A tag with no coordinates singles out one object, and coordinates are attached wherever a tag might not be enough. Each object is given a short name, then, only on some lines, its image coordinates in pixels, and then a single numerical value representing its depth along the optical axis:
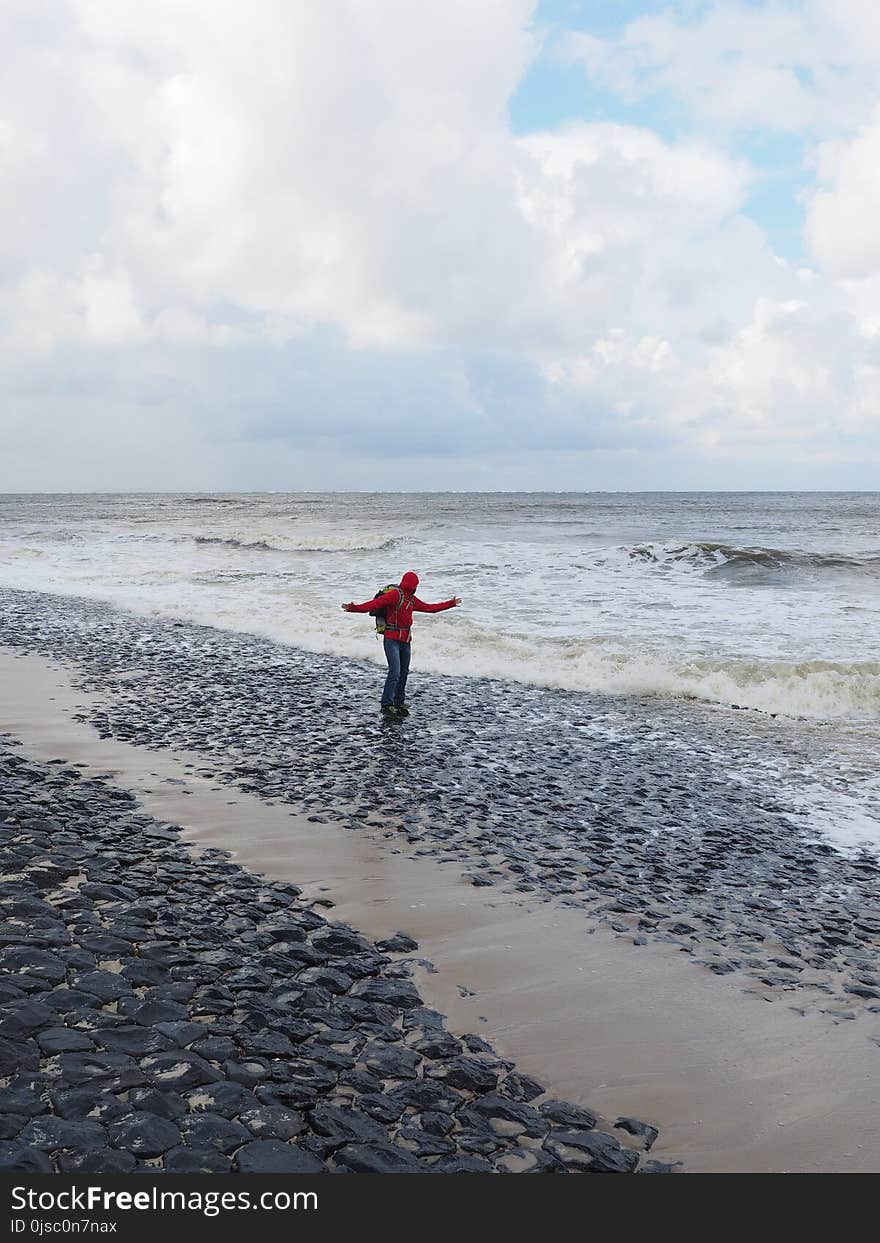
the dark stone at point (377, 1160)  3.64
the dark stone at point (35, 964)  4.82
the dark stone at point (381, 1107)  3.97
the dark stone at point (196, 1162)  3.53
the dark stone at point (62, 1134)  3.53
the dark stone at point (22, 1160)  3.41
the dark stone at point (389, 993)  5.03
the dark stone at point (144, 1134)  3.58
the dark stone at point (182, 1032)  4.37
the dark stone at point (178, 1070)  4.03
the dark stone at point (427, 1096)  4.10
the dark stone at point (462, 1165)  3.70
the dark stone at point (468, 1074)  4.29
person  12.96
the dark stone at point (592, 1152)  3.82
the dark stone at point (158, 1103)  3.81
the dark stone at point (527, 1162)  3.74
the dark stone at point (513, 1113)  4.03
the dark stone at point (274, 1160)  3.58
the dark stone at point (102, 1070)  3.97
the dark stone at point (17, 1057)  3.98
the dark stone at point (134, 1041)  4.25
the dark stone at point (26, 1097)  3.72
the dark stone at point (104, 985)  4.72
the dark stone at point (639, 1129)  4.06
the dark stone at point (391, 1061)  4.34
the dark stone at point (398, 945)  5.73
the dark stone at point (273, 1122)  3.78
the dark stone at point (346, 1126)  3.81
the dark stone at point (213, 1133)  3.66
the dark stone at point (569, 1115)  4.09
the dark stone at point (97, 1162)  3.45
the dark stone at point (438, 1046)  4.55
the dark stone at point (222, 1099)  3.89
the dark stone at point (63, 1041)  4.17
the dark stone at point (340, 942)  5.61
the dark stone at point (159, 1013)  4.53
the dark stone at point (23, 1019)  4.25
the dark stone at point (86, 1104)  3.73
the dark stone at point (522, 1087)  4.27
